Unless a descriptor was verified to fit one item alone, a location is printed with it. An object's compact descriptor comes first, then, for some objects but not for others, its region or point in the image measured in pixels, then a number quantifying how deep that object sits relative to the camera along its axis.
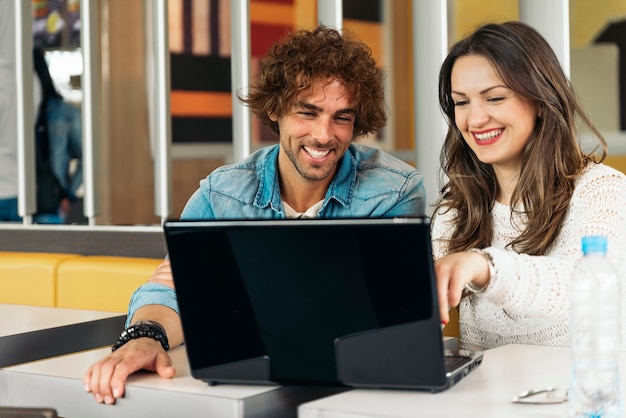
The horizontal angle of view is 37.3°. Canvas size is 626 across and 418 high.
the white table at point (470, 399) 1.19
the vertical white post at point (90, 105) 3.49
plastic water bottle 1.19
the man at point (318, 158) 2.19
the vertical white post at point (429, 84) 2.81
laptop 1.23
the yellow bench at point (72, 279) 2.94
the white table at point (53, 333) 2.06
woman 1.94
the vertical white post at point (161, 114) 3.31
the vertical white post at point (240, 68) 3.17
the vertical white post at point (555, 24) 2.55
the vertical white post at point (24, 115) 3.71
